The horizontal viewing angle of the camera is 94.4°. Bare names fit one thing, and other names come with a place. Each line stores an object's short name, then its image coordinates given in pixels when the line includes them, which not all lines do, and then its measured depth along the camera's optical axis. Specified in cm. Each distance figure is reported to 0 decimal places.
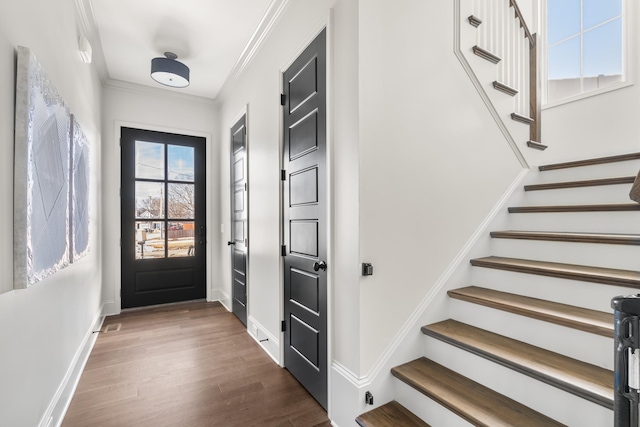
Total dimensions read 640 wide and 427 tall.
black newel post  65
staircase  127
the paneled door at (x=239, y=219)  333
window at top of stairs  283
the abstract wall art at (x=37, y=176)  120
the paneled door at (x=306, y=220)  191
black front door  389
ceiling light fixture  311
